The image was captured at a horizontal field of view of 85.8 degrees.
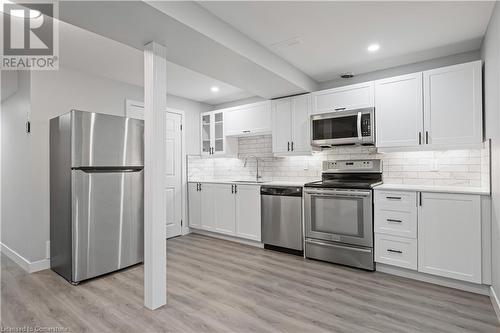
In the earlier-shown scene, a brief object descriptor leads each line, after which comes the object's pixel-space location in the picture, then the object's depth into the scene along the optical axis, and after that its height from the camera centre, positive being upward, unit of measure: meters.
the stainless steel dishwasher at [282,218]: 3.67 -0.72
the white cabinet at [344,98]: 3.38 +0.91
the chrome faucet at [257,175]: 4.83 -0.14
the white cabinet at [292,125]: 3.88 +0.63
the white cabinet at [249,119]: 4.36 +0.82
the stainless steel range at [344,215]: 3.12 -0.60
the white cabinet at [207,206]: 4.58 -0.66
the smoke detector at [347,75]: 3.68 +1.27
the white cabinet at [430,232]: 2.53 -0.68
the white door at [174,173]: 4.67 -0.09
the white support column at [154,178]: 2.23 -0.08
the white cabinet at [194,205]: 4.79 -0.68
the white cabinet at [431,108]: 2.74 +0.64
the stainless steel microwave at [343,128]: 3.31 +0.51
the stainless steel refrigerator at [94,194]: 2.75 -0.28
